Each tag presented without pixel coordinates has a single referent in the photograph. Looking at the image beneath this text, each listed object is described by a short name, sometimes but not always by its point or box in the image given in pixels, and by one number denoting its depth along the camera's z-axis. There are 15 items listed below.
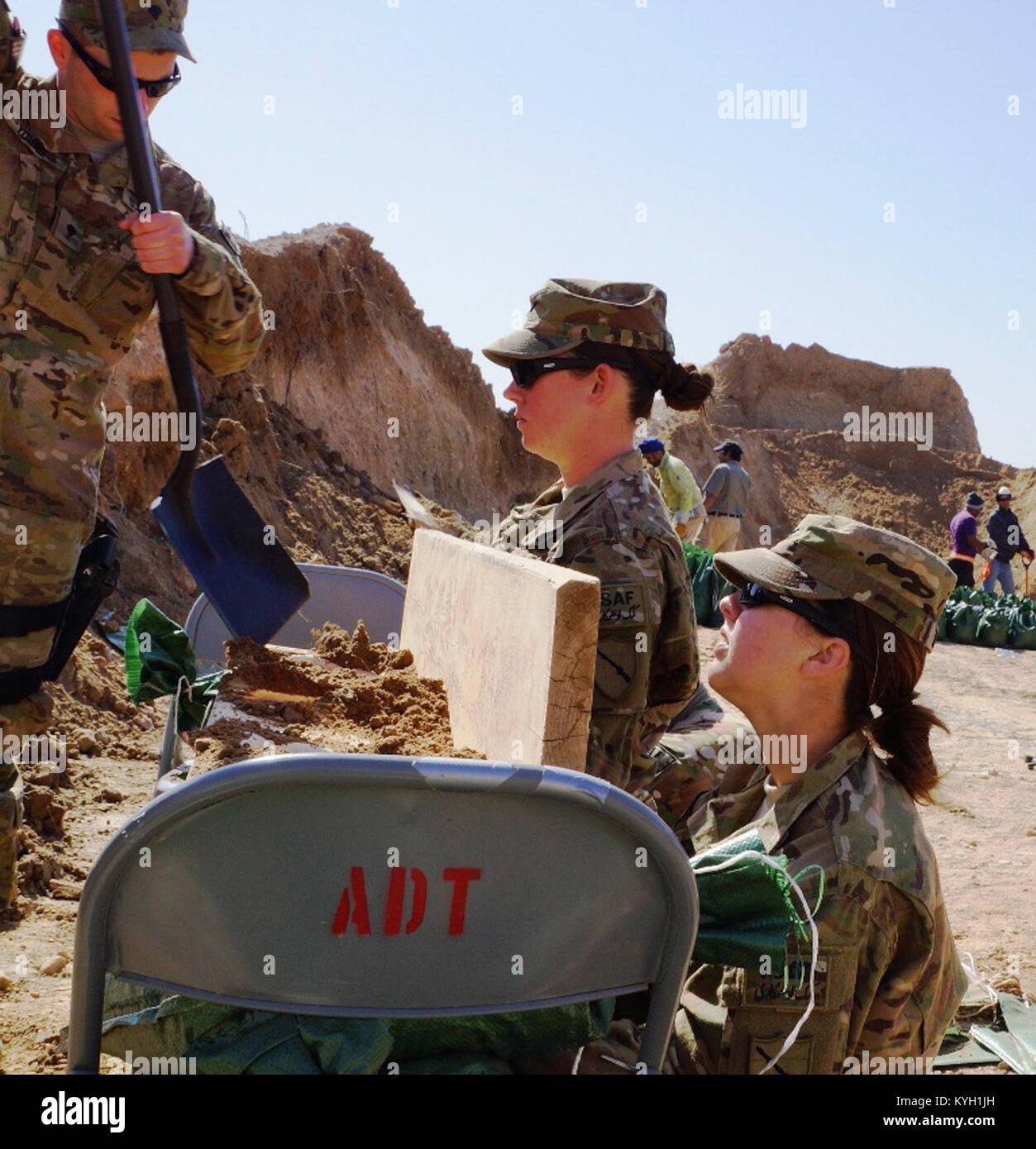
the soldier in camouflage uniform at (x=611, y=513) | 2.79
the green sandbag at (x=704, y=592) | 13.49
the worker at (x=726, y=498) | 16.03
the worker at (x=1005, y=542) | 19.75
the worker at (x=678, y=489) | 13.54
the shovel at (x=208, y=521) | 3.21
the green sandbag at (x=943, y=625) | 15.67
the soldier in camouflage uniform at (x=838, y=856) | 1.91
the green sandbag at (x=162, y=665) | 2.89
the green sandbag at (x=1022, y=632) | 15.48
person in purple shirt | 17.64
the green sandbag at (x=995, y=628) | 15.50
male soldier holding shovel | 3.48
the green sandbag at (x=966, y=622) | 15.60
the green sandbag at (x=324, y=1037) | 1.59
